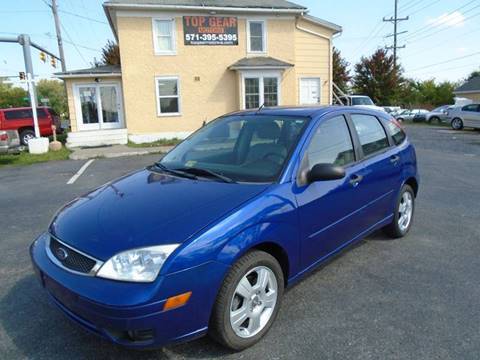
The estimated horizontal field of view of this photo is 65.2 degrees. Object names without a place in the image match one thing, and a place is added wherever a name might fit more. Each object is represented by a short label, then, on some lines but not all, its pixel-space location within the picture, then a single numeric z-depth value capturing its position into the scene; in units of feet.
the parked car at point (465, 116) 69.41
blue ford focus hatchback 7.26
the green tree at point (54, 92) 182.50
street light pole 46.65
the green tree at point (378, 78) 116.26
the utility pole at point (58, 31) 91.45
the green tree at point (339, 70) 106.73
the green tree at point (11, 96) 170.29
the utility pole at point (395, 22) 138.92
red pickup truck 59.36
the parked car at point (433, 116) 94.15
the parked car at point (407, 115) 103.66
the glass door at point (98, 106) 54.19
